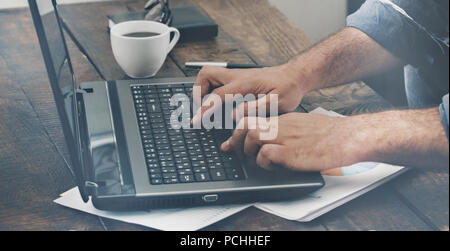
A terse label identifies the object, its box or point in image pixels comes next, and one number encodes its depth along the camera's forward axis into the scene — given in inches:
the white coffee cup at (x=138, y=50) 55.1
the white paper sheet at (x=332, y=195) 43.8
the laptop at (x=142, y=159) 43.2
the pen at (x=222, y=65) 57.0
